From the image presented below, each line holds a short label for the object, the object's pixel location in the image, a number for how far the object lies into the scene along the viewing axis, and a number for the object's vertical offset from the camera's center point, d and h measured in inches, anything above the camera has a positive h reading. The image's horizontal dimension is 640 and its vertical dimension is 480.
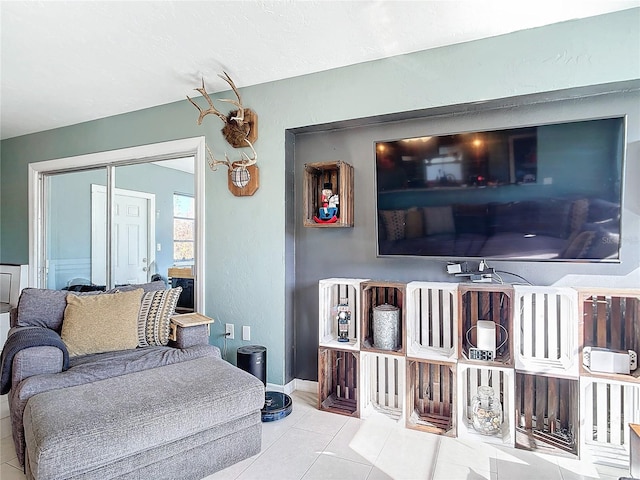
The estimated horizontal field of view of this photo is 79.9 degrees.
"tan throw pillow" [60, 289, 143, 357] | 95.3 -21.3
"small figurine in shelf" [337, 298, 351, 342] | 106.7 -23.5
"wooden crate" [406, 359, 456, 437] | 95.9 -42.4
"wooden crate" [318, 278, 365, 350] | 103.5 -20.1
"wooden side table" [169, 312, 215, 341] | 104.0 -22.8
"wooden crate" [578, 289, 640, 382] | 80.3 -19.0
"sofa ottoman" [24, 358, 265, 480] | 60.6 -32.4
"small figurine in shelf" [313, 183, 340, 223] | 109.3 +8.6
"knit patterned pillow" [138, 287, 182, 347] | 103.3 -21.5
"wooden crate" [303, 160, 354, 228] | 107.5 +14.9
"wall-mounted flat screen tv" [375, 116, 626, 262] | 78.8 +10.0
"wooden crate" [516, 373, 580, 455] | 86.0 -42.1
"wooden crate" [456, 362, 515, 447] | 86.4 -38.8
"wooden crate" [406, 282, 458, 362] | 94.0 -21.7
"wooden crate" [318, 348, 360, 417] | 106.4 -41.9
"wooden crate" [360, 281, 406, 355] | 97.3 -17.8
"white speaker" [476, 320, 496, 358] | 88.9 -23.5
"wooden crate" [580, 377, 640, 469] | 80.9 -40.6
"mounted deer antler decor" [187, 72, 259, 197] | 118.6 +30.2
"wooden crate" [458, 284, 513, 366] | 88.6 -19.5
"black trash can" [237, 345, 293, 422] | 101.9 -37.0
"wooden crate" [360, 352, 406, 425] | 102.9 -41.5
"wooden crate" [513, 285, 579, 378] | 82.3 -21.8
